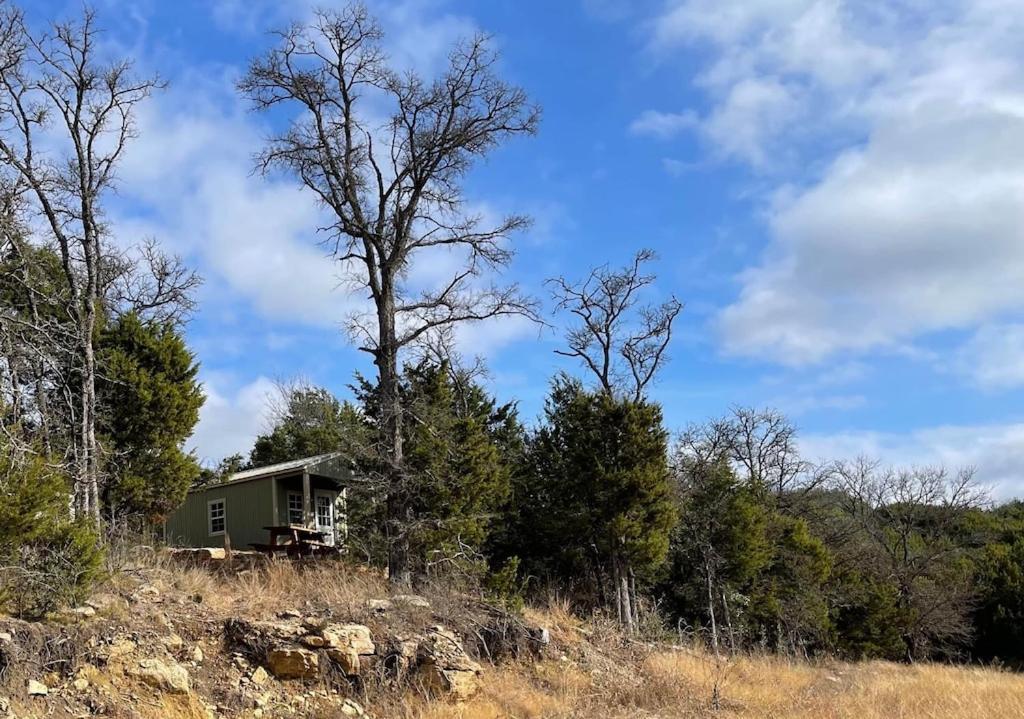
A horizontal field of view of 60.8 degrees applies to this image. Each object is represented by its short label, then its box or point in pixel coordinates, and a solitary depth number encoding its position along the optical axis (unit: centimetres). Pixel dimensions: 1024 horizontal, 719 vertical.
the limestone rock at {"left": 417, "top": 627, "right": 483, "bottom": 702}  1214
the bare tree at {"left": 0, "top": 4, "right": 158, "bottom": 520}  1652
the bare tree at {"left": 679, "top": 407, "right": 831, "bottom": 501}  3703
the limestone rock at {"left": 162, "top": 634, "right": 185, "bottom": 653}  1098
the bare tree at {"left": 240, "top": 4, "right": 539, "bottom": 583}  1880
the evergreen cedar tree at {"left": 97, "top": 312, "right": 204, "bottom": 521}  1947
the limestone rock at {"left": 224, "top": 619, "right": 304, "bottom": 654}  1167
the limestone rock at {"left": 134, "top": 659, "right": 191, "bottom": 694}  1020
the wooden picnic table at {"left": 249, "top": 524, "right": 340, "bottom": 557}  1969
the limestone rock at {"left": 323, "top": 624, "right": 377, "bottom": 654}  1210
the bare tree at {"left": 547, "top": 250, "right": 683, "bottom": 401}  2789
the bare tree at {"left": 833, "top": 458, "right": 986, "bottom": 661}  3362
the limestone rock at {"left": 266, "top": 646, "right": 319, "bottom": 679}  1152
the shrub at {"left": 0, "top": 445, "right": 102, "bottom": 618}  1039
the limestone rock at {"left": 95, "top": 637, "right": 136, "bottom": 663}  1026
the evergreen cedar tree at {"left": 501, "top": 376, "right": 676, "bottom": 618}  2209
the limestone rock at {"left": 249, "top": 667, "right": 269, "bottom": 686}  1116
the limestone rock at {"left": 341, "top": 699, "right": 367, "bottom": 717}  1114
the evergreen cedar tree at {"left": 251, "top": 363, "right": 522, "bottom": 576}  1809
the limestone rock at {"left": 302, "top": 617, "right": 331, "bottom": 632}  1221
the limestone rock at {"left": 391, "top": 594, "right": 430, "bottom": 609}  1415
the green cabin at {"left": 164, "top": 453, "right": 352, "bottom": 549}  2588
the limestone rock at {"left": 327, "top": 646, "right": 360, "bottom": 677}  1196
